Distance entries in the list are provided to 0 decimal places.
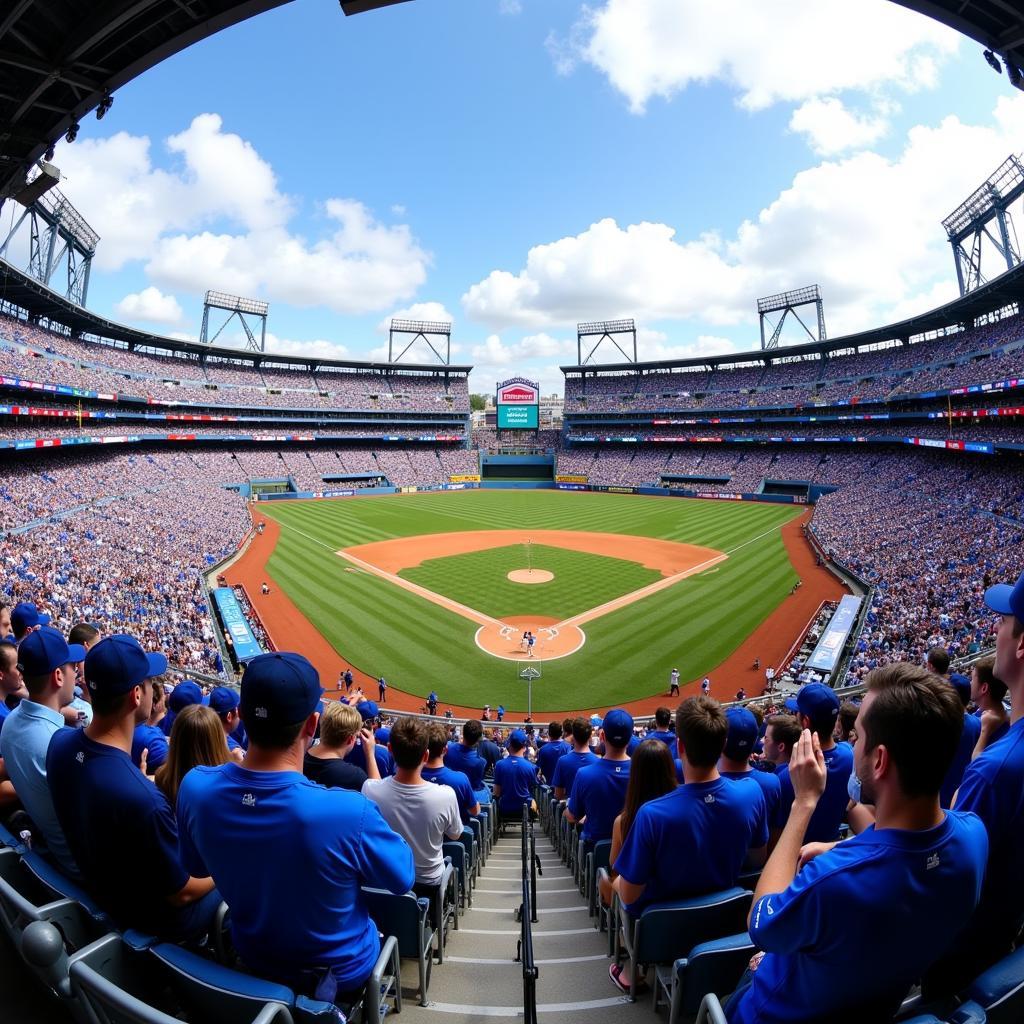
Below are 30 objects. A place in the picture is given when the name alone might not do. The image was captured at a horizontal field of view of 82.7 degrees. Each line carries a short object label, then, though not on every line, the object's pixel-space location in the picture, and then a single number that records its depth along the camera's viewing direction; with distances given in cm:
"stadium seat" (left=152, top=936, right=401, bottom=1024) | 248
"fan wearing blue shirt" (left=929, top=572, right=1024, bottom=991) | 257
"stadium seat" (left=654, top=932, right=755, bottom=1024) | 305
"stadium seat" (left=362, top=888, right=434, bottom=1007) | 387
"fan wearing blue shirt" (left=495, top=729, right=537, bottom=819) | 940
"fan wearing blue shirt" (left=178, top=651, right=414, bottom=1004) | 267
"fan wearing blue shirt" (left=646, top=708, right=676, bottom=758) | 832
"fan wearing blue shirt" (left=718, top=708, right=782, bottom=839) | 405
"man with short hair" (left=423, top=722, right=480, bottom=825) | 604
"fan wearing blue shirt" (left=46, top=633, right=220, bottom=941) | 317
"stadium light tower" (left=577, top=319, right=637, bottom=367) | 9669
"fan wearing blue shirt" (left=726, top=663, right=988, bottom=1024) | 212
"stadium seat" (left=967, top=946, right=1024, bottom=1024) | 233
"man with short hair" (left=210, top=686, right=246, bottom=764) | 738
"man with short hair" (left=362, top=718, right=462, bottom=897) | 441
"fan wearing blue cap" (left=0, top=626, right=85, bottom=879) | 382
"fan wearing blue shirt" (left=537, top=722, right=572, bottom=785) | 1023
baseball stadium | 257
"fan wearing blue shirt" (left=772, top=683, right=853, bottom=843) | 434
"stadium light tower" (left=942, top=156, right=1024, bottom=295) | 4634
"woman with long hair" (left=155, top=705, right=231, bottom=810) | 378
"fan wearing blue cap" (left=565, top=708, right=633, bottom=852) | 536
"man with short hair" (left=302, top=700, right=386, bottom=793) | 452
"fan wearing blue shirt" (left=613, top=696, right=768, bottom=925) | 349
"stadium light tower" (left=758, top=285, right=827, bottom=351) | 7962
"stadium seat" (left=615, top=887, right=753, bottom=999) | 340
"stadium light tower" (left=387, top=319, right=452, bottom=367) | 9888
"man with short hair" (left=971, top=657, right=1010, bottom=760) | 470
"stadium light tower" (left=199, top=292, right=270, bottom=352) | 8306
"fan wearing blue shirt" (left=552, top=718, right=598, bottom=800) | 752
